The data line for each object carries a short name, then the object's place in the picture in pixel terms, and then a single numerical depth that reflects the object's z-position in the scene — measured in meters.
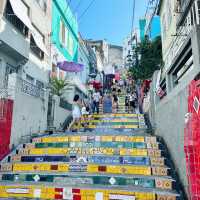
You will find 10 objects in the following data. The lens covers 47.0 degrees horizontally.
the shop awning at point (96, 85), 19.42
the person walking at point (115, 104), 15.96
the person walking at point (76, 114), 10.07
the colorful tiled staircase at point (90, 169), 4.41
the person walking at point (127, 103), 15.84
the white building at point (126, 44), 53.12
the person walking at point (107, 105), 15.78
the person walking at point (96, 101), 14.20
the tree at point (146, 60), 15.88
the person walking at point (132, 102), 15.38
